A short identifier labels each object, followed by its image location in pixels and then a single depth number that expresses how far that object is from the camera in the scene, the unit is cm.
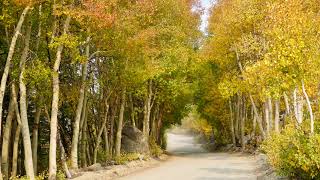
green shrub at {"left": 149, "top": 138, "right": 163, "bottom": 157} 3270
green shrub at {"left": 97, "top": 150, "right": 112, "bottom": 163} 2484
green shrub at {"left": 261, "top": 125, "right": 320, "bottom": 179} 1163
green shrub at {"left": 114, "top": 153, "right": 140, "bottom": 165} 2298
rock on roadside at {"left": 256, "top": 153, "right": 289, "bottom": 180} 1595
